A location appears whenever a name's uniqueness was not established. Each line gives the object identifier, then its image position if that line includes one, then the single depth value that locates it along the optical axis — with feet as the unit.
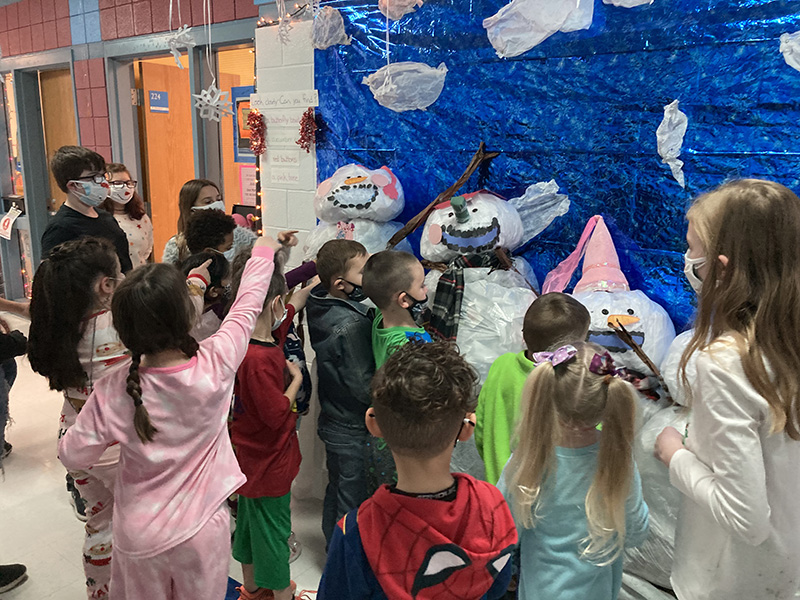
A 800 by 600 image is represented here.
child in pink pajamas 4.50
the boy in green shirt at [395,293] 6.05
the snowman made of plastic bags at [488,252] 6.87
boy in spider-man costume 3.30
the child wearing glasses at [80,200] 7.59
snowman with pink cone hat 6.16
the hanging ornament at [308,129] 9.58
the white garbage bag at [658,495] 6.12
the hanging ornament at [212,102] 8.49
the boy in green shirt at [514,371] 5.11
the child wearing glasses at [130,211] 9.80
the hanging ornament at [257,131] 10.11
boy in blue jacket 6.61
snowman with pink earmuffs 8.39
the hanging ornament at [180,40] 8.56
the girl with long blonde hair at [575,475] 4.02
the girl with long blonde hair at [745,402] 3.51
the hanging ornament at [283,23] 8.42
